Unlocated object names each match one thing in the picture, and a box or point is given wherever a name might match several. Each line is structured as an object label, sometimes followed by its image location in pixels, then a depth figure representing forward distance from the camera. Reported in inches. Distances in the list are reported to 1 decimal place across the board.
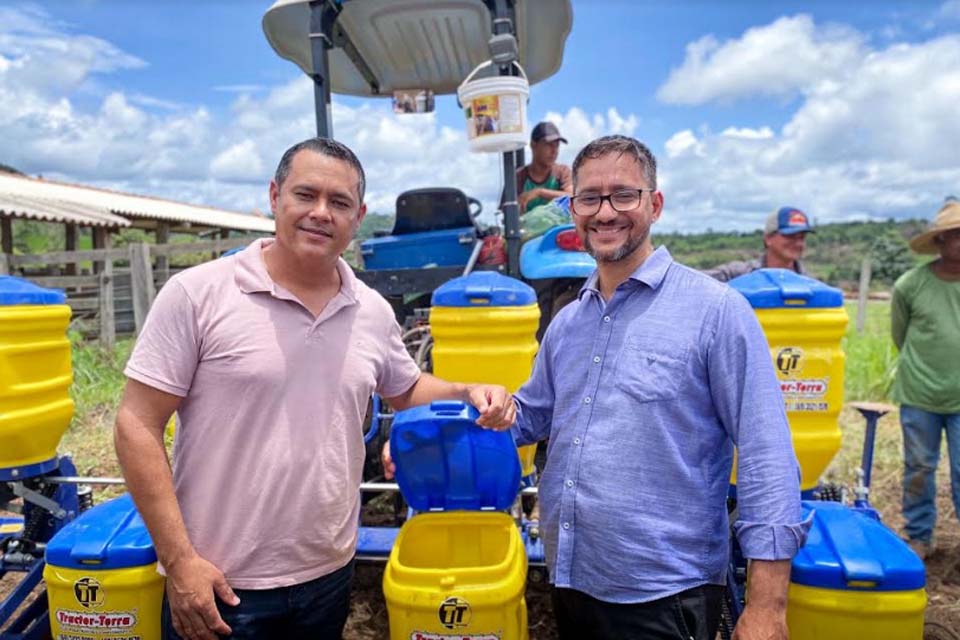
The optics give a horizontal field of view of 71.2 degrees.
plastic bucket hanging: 123.6
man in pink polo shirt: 59.7
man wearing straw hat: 141.0
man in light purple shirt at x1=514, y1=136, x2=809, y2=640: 57.7
